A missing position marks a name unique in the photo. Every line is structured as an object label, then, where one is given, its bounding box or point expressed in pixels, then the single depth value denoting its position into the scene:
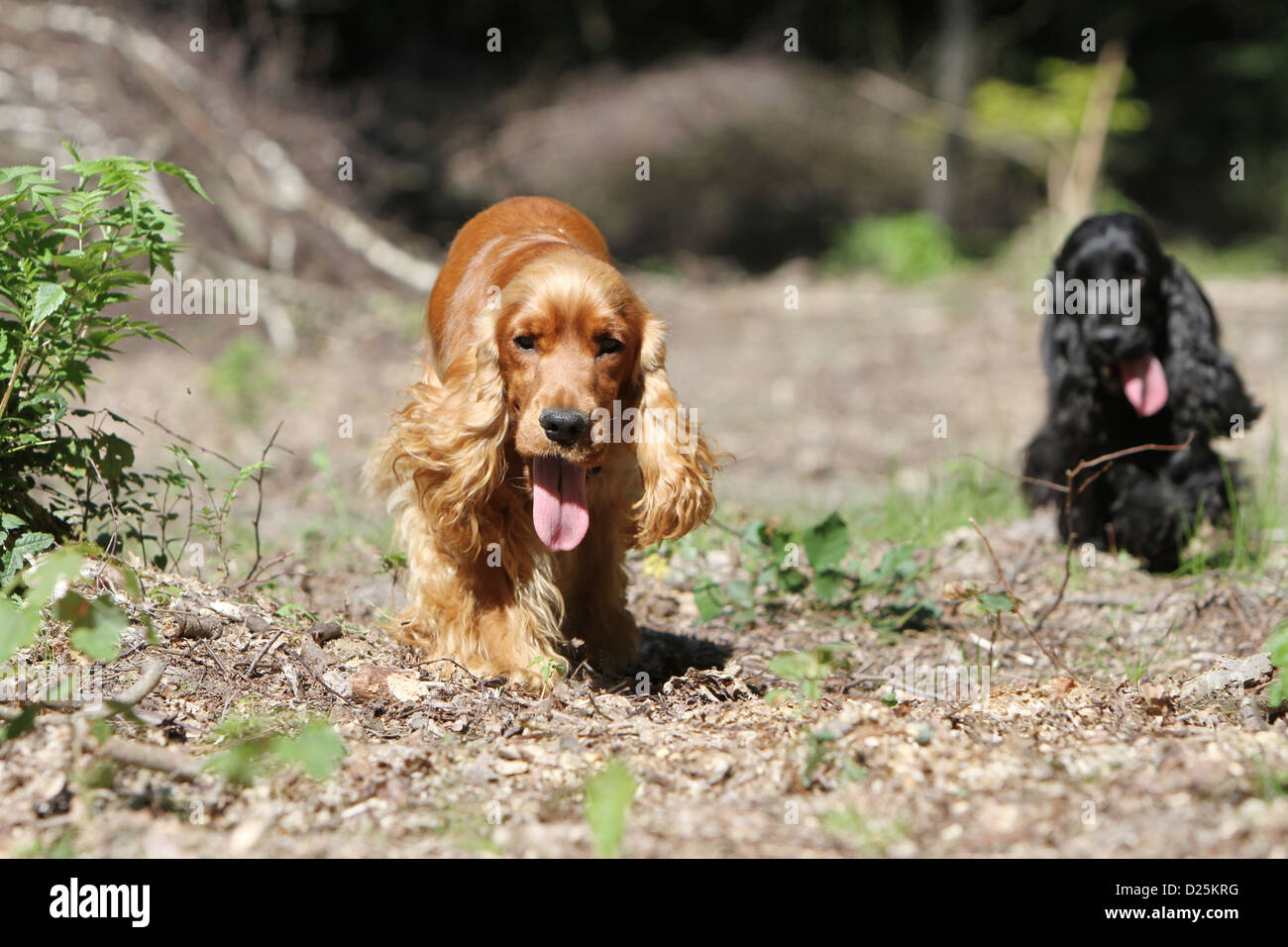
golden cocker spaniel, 3.29
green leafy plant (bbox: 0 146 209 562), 3.15
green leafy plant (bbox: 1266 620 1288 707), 2.67
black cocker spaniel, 4.89
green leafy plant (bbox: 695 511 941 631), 4.32
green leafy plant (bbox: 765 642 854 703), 2.86
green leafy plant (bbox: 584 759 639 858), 2.17
